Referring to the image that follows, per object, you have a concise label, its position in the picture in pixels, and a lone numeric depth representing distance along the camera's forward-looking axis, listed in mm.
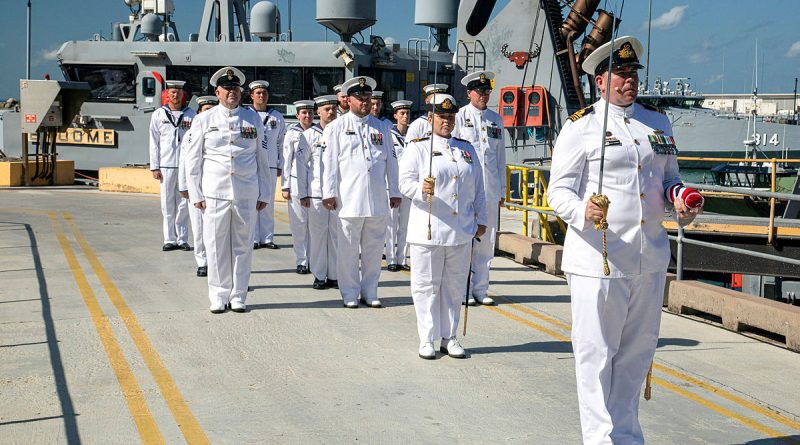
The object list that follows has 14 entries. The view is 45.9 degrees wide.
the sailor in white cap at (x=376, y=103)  10578
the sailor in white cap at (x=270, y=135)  11508
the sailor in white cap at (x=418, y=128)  9828
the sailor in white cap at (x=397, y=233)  11203
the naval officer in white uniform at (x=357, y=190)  8688
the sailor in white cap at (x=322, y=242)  9742
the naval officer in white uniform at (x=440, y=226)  6914
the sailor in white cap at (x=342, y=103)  10742
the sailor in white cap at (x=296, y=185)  10781
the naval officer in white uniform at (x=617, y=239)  4617
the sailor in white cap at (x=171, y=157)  12211
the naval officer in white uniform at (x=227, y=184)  8383
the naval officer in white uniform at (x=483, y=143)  8938
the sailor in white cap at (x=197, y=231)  10375
